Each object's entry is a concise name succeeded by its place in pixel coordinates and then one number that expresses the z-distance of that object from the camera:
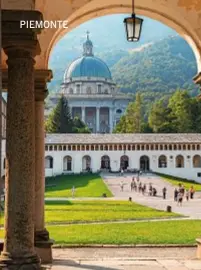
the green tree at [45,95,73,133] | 91.50
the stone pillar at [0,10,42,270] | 6.51
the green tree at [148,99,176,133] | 86.78
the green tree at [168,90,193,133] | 83.06
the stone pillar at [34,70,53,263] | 9.88
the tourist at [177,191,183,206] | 36.91
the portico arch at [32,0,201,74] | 9.73
